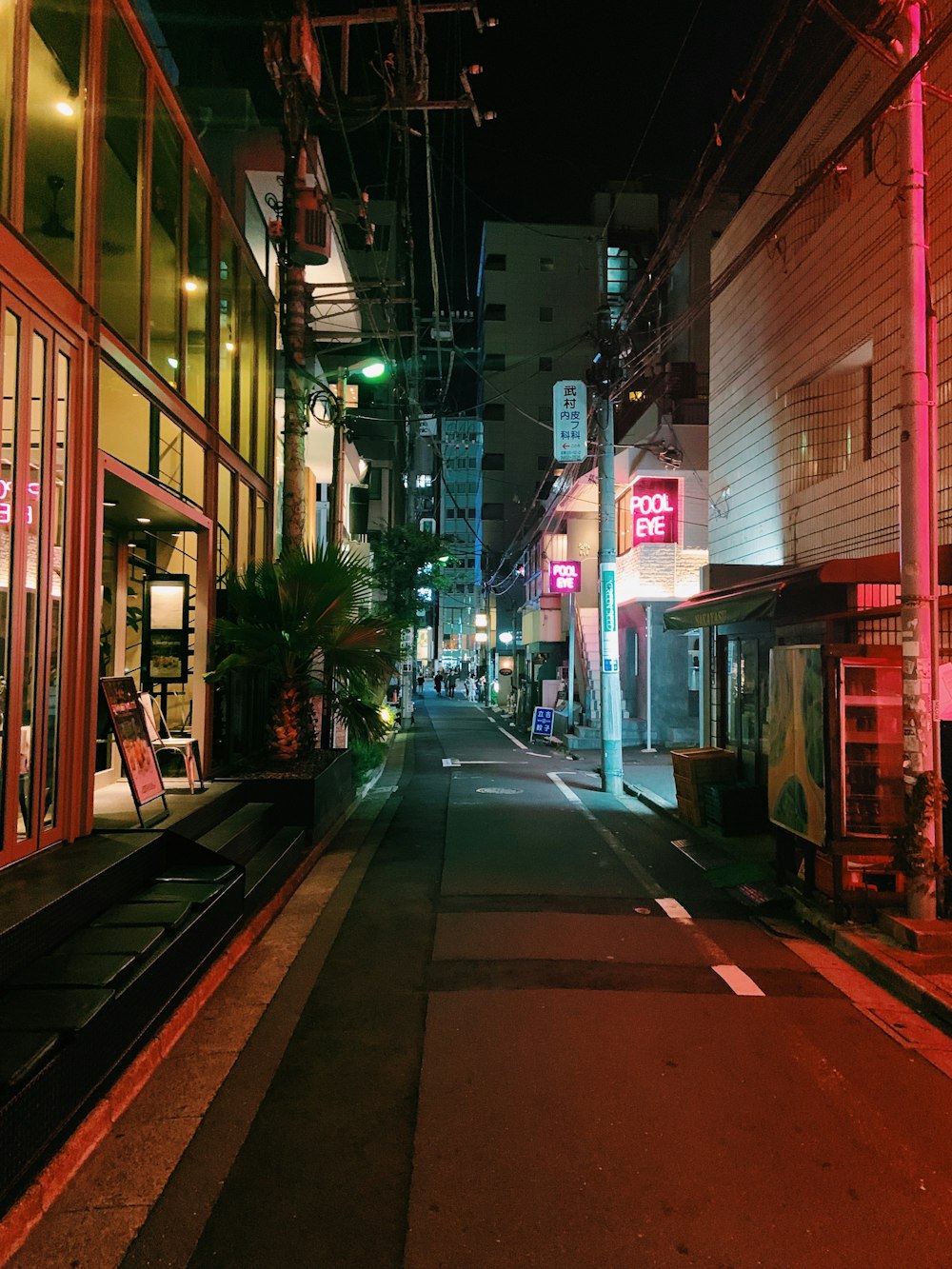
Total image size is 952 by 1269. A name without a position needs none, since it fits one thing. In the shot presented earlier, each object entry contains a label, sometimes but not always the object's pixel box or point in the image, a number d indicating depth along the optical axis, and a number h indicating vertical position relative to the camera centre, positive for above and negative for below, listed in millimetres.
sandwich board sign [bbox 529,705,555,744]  25797 -1880
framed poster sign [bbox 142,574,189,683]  10250 +435
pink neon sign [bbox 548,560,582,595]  27953 +3010
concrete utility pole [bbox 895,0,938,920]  6535 +1337
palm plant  10234 +320
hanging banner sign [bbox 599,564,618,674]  16016 +809
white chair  8335 -838
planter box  9812 -1643
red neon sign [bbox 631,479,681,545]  20984 +3985
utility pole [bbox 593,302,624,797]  15766 +1377
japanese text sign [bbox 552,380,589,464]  17875 +5368
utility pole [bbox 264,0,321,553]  11406 +6710
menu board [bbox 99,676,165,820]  6746 -670
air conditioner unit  12117 +6540
